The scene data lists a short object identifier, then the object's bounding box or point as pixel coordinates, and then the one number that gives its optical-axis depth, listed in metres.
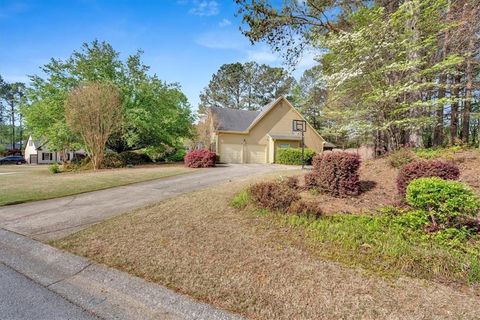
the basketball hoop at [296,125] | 22.42
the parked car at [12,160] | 34.55
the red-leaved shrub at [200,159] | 16.78
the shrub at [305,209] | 4.62
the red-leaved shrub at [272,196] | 5.02
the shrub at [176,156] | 23.12
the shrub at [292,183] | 6.94
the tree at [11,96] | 46.09
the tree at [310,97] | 31.64
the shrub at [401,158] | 7.56
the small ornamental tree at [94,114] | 15.21
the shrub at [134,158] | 20.05
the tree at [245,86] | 39.84
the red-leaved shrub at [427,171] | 5.10
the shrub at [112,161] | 17.62
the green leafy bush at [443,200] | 3.48
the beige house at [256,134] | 22.55
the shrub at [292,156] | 20.70
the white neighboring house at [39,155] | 39.34
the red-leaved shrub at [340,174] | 6.18
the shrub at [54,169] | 16.17
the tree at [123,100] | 17.88
